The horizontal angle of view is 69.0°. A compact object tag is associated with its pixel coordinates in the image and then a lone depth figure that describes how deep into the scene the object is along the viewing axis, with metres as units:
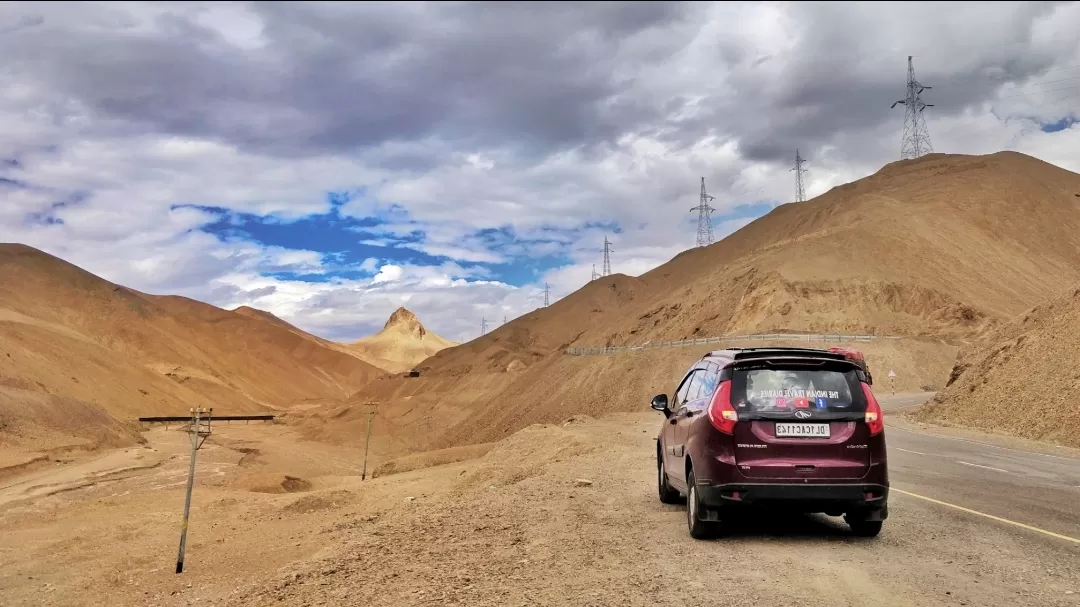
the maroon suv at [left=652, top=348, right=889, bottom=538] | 8.05
